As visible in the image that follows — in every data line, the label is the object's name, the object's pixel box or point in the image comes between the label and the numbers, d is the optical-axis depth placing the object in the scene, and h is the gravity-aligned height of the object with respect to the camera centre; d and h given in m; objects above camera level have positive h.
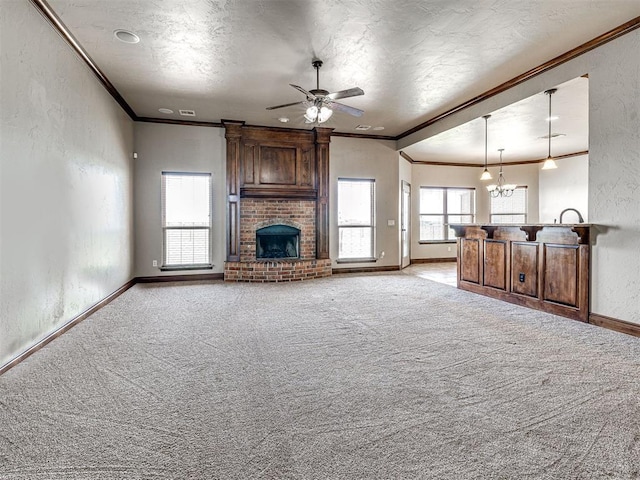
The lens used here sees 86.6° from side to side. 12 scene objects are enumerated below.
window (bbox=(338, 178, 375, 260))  7.48 +0.26
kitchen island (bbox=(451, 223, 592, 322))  3.80 -0.45
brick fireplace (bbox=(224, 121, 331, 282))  6.60 +0.60
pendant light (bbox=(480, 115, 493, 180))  5.38 +1.79
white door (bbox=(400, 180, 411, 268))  8.23 +0.14
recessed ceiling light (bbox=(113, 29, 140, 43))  3.46 +2.01
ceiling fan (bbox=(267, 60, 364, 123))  3.88 +1.55
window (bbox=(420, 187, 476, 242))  9.47 +0.57
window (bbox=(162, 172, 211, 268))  6.49 +0.21
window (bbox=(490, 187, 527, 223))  9.49 +0.65
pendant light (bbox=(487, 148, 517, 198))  7.79 +0.98
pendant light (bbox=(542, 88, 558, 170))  5.22 +1.01
